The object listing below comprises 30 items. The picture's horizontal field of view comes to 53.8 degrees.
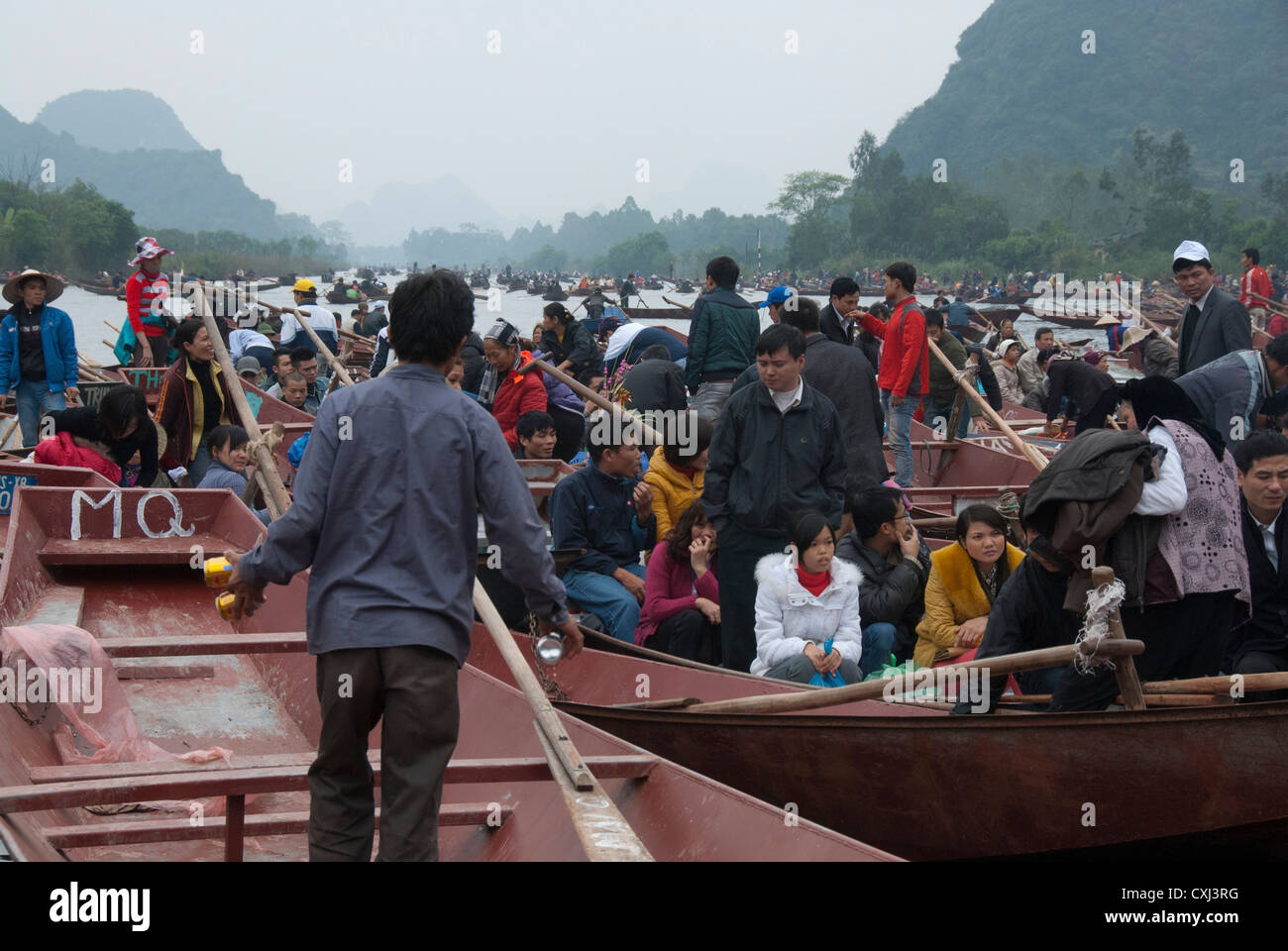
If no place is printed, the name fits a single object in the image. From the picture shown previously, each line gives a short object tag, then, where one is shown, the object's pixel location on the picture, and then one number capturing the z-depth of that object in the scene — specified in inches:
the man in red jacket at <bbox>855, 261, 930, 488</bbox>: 369.7
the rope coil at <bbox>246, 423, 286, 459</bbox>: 215.5
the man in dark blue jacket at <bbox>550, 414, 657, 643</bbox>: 261.0
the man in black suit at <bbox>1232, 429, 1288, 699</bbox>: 193.2
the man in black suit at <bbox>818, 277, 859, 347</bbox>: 347.3
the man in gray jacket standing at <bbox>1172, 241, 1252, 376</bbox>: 288.7
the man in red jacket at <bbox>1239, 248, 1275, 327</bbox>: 745.6
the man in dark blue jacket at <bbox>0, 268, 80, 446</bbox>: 391.9
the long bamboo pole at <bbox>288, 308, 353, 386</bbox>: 376.9
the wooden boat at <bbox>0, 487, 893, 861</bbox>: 153.3
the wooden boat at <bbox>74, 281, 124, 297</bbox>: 2481.5
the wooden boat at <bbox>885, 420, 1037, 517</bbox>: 382.0
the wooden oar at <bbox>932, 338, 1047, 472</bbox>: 368.8
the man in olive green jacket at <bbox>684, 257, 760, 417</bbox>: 351.3
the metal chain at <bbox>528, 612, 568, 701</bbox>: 247.1
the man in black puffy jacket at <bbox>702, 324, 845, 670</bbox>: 232.5
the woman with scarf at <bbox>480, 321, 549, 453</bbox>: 369.1
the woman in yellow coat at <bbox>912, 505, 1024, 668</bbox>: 229.9
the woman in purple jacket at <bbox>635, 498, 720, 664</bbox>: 252.4
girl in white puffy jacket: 221.0
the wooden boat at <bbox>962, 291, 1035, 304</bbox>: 2888.8
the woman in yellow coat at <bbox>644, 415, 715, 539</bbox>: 275.3
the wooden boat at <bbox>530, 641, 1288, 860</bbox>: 166.2
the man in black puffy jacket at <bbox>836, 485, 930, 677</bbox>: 239.9
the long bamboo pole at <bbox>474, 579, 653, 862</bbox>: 133.6
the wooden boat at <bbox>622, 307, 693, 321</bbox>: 2288.4
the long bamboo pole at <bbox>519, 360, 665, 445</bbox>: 307.3
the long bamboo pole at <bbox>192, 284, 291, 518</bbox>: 202.7
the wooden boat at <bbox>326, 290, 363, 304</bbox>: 2534.4
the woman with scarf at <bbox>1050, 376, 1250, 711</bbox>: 159.6
